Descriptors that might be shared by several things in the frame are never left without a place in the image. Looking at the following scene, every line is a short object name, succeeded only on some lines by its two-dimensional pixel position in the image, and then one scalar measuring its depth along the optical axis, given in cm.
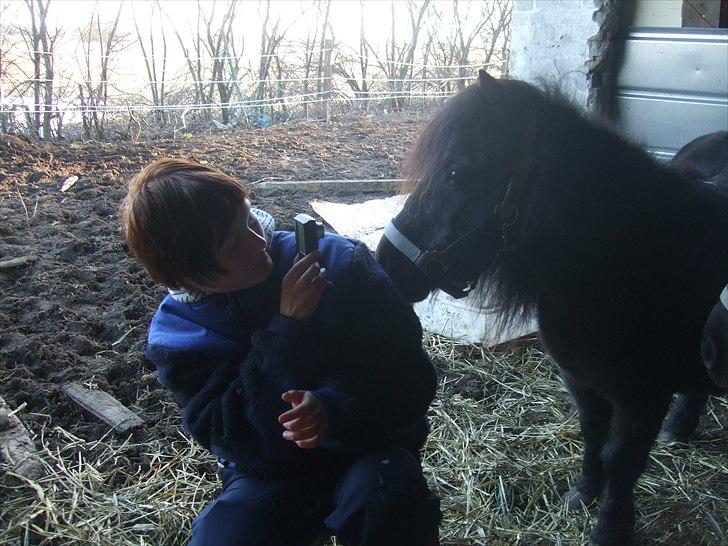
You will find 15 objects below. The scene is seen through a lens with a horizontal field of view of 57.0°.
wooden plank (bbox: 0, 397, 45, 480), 213
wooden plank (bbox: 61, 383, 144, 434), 237
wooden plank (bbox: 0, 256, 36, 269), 337
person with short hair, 134
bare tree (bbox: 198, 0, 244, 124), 635
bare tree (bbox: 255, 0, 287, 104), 651
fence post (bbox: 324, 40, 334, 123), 665
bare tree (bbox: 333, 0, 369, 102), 706
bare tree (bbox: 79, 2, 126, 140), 575
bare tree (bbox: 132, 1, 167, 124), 626
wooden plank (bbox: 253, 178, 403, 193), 439
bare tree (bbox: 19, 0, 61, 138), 570
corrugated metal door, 343
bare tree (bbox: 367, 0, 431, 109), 747
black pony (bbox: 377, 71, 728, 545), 161
